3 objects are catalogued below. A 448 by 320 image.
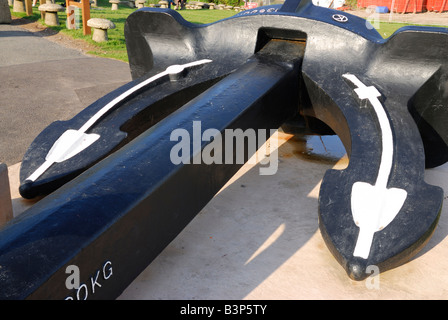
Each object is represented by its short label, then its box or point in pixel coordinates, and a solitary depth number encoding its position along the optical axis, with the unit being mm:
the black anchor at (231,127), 1726
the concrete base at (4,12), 11823
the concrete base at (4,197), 2643
